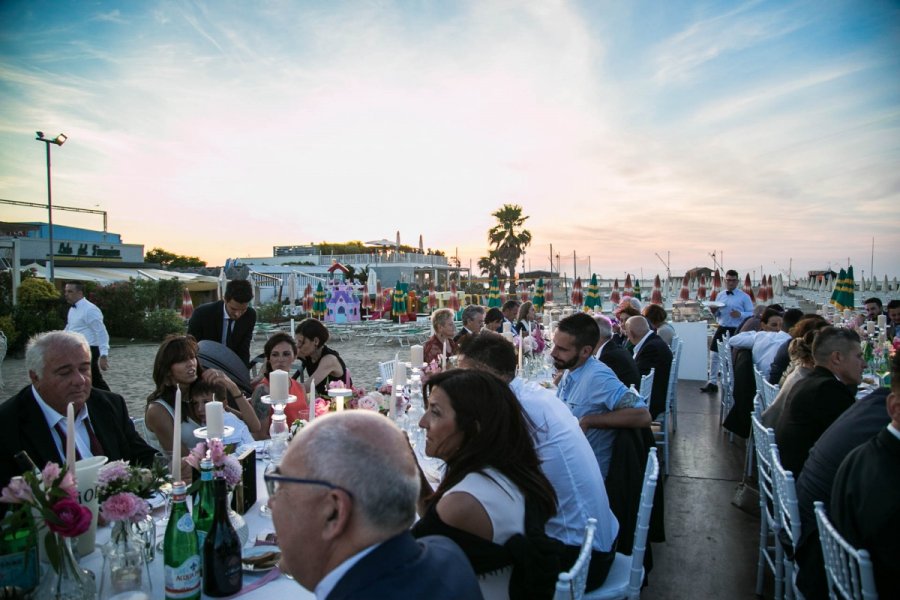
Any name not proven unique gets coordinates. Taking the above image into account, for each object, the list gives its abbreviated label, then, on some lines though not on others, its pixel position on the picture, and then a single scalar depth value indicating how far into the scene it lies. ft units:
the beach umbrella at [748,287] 43.55
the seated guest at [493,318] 24.18
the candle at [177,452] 5.65
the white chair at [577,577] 4.35
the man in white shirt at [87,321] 23.49
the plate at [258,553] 5.65
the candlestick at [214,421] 6.45
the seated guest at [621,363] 14.10
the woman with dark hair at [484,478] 4.98
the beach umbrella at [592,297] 41.50
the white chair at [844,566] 5.09
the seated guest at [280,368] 12.65
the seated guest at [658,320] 22.40
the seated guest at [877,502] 5.72
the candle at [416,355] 13.42
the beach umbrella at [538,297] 45.77
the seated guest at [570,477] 6.58
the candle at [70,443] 5.08
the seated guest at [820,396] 9.79
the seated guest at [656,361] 17.29
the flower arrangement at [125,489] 4.86
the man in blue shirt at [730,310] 30.04
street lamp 56.59
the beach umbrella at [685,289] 47.83
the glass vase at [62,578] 4.60
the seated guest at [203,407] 10.14
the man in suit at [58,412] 7.39
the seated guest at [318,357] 15.60
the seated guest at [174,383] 9.90
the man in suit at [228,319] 16.60
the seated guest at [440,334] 18.86
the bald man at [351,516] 3.29
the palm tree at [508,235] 131.23
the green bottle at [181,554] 5.00
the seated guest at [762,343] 18.26
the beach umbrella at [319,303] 65.56
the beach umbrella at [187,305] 51.72
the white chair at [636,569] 6.54
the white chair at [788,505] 7.23
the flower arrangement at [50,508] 4.44
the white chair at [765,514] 9.18
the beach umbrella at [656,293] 42.59
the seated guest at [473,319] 21.66
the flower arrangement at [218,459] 5.51
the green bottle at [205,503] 5.41
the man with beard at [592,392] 9.76
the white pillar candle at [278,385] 8.56
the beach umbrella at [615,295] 50.66
